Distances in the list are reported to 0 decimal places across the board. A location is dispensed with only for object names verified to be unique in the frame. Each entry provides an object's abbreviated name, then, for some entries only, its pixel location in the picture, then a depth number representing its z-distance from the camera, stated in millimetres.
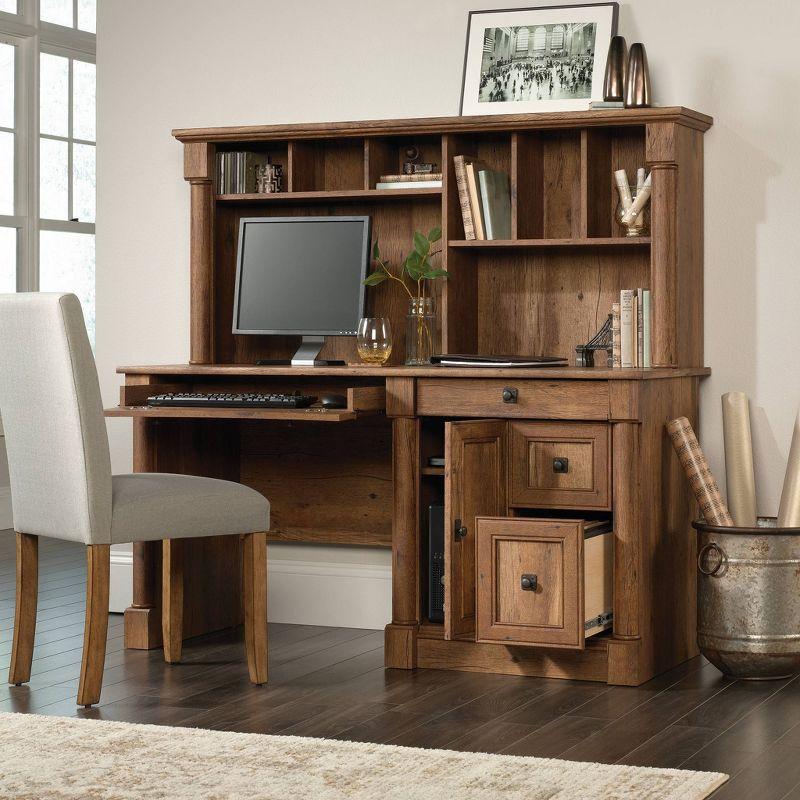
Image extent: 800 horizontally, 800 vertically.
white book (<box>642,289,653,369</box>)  6044
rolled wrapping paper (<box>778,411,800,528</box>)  5787
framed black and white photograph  6342
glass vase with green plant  6390
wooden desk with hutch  5555
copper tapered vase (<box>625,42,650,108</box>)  6104
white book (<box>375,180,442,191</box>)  6475
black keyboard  5768
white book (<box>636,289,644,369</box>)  6057
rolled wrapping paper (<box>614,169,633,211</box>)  6190
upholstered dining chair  5073
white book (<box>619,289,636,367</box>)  6066
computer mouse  5825
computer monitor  6593
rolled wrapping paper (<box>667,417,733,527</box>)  5695
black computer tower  5974
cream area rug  3975
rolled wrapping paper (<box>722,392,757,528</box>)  6015
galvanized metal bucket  5504
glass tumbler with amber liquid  6307
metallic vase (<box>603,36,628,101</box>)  6155
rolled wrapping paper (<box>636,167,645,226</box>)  6158
